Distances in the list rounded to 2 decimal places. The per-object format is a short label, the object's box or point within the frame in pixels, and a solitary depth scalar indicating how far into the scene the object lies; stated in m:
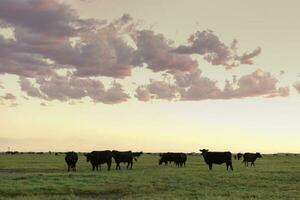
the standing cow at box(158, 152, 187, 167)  63.94
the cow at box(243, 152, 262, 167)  69.81
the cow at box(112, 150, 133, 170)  59.50
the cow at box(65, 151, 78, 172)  53.06
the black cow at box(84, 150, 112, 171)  54.78
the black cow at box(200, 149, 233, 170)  55.00
